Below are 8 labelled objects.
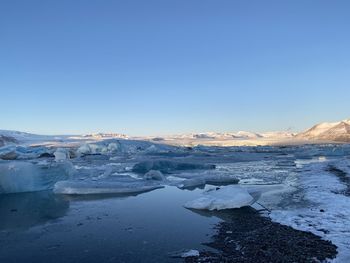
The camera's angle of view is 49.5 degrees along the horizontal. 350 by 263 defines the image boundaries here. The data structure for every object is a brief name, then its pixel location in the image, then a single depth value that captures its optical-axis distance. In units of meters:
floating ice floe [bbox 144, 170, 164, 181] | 14.87
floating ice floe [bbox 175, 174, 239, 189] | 12.95
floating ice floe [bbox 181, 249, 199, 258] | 5.25
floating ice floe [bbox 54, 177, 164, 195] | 11.23
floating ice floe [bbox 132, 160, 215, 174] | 18.92
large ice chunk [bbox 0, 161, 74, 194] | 11.62
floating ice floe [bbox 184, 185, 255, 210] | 8.64
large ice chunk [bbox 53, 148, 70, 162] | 26.27
